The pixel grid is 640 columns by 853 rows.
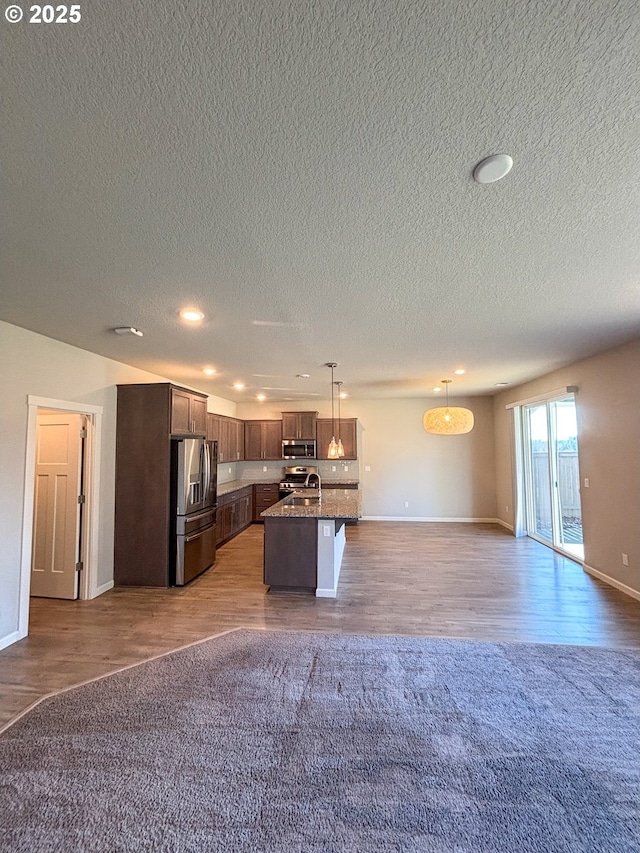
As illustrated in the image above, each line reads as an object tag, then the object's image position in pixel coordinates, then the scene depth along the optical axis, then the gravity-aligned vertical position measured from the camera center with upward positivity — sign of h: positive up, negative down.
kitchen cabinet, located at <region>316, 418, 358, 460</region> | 7.96 +0.49
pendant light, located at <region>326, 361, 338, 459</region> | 4.69 +0.08
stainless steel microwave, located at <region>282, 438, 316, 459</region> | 8.13 +0.15
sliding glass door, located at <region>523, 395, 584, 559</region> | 5.30 -0.32
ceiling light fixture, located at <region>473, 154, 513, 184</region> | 1.37 +1.11
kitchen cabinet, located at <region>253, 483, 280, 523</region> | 8.02 -0.89
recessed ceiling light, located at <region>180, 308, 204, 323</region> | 2.88 +1.16
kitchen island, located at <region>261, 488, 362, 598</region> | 4.13 -1.08
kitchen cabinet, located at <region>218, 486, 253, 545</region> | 6.34 -1.09
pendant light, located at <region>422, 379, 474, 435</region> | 5.78 +0.53
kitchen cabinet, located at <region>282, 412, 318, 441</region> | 8.07 +0.69
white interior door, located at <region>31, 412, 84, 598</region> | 4.05 -0.55
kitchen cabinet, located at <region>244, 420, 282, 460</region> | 8.31 +0.35
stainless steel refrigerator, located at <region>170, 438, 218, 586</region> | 4.40 -0.66
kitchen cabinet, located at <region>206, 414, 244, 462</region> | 6.87 +0.43
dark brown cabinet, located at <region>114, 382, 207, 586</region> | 4.34 -0.32
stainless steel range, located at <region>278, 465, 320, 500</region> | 7.82 -0.54
